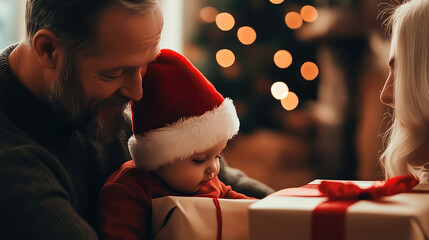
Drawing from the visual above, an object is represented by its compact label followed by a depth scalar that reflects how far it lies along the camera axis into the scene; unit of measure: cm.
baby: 109
